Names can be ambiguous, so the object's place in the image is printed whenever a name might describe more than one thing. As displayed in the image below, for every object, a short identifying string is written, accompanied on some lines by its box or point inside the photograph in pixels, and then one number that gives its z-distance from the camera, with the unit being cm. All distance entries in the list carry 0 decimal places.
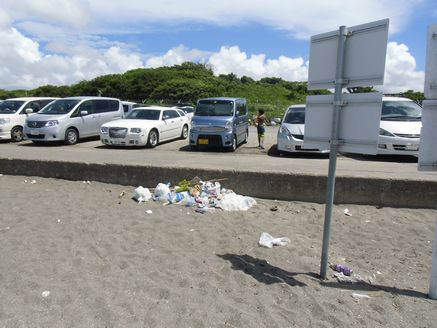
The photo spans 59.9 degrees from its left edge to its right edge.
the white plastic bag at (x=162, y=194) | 680
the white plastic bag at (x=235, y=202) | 642
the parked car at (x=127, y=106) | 2064
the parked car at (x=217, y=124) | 1203
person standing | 1285
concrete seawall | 654
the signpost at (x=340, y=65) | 328
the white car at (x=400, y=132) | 963
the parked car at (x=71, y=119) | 1323
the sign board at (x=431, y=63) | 326
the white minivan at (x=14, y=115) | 1458
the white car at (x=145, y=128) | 1266
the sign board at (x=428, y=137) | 338
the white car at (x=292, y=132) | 1077
